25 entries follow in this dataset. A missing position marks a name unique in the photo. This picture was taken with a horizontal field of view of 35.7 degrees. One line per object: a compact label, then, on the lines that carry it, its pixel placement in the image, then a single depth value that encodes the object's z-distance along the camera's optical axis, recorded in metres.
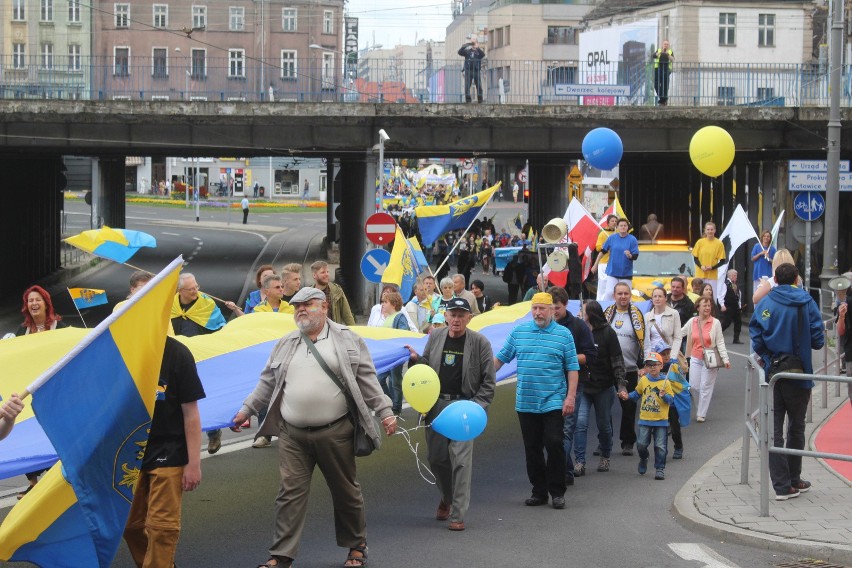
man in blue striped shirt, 10.55
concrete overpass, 32.47
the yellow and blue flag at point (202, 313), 13.16
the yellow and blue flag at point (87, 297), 13.66
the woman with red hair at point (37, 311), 10.77
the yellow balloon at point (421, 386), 9.70
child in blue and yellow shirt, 11.96
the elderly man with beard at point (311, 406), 8.39
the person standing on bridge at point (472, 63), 33.56
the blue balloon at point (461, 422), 9.62
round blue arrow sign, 21.81
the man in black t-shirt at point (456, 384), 9.98
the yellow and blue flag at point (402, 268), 19.02
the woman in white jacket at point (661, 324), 13.87
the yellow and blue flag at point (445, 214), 23.31
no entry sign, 26.00
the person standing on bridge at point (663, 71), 33.75
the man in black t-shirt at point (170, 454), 7.48
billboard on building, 77.94
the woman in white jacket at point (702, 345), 15.45
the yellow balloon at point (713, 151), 20.33
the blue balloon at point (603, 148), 20.50
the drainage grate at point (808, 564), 8.71
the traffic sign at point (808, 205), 25.53
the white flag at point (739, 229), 24.73
